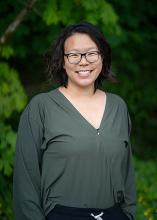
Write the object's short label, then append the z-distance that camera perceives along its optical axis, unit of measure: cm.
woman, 302
